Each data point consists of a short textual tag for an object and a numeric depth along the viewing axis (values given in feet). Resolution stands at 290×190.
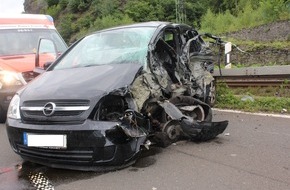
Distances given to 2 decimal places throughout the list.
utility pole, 177.34
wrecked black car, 11.80
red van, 22.75
